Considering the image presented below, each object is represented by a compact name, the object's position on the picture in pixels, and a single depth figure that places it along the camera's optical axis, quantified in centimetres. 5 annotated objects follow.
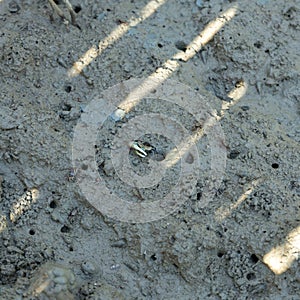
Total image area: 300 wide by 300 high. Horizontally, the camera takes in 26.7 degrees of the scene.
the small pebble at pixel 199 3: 385
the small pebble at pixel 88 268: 309
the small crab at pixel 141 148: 334
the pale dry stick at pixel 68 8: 364
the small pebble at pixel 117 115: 344
